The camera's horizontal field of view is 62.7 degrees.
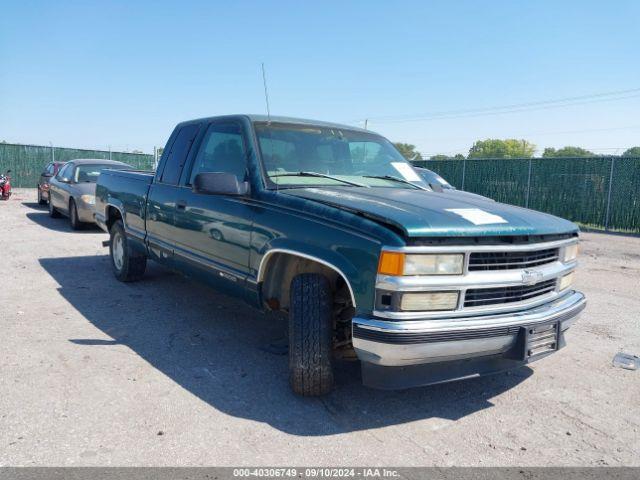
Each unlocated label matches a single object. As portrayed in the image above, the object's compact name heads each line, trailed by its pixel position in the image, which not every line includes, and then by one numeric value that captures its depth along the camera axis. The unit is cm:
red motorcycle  1830
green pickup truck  292
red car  1551
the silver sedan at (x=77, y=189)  1086
